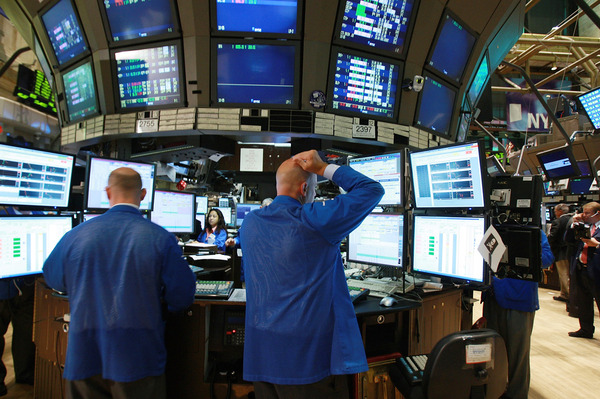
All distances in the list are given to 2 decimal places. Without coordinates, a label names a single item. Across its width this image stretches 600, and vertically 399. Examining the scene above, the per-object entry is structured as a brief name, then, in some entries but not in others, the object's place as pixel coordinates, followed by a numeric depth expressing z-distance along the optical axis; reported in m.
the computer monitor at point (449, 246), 1.89
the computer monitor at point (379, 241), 2.21
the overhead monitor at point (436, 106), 3.29
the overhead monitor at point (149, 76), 2.89
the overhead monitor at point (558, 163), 4.67
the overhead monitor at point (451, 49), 3.16
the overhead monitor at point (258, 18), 2.71
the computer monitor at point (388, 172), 2.33
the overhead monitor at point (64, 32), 3.04
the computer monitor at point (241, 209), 6.99
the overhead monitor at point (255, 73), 2.79
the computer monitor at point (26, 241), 1.99
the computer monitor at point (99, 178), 2.40
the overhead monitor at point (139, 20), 2.78
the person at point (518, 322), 2.39
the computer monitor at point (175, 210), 3.41
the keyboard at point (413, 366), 1.61
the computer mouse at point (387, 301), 1.83
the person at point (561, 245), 5.34
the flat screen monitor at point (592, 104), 4.67
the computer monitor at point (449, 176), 1.93
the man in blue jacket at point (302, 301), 1.25
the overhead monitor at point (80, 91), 3.15
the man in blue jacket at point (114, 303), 1.44
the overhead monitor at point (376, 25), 2.81
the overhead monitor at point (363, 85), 2.92
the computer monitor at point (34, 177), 2.07
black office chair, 1.29
